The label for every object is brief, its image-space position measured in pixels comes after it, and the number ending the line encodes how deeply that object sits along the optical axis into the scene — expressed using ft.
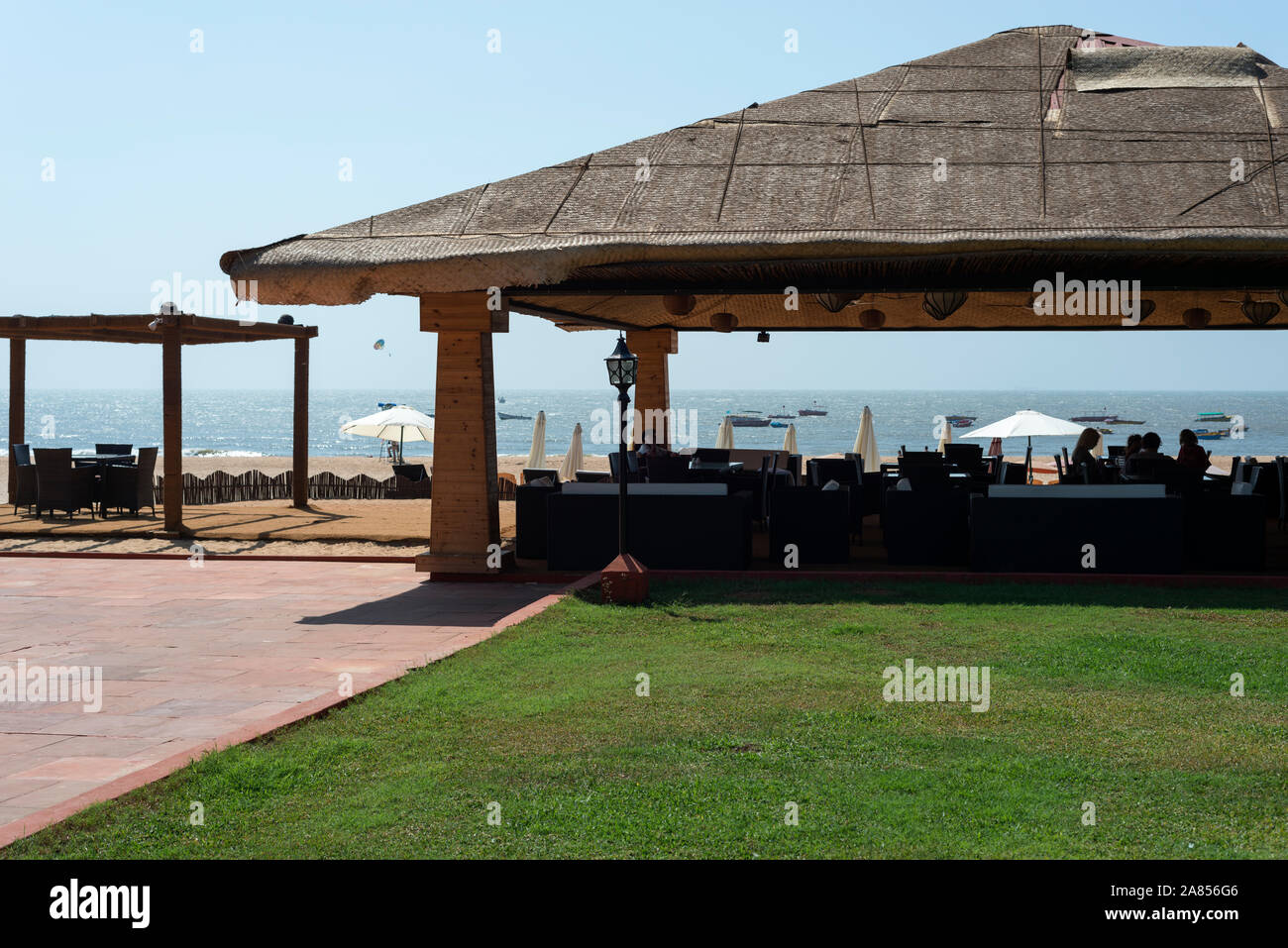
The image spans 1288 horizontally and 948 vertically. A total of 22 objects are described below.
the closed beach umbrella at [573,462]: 77.10
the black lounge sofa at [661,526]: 37.70
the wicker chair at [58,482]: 57.41
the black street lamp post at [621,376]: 33.71
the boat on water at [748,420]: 351.09
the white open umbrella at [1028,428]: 65.72
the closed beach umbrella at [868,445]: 72.02
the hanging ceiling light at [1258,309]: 46.83
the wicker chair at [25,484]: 59.88
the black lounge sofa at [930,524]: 38.65
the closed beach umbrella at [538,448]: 77.25
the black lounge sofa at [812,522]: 38.96
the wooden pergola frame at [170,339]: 53.16
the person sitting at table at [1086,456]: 49.65
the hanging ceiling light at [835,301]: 46.98
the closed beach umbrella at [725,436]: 79.36
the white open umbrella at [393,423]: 82.99
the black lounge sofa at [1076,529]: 35.60
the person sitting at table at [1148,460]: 45.70
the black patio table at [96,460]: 63.67
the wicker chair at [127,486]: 59.57
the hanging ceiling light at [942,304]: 48.05
